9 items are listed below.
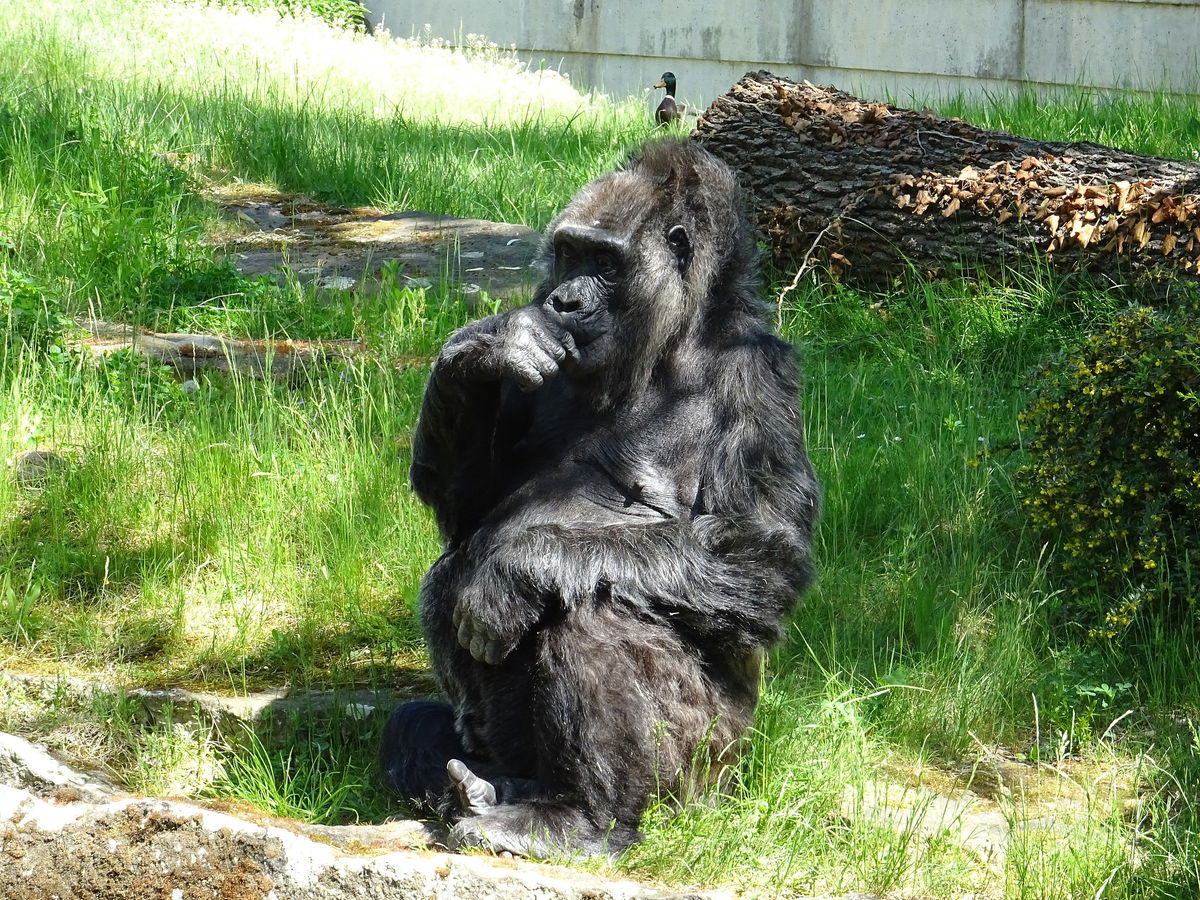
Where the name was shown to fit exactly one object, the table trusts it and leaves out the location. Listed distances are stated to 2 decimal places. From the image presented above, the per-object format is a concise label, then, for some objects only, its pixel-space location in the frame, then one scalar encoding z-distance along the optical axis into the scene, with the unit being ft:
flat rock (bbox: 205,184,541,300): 49.24
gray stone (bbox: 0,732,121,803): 21.79
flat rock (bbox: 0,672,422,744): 26.76
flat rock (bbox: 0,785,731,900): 17.79
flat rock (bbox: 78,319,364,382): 40.52
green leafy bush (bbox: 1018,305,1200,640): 31.12
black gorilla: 22.13
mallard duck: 75.31
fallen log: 45.14
